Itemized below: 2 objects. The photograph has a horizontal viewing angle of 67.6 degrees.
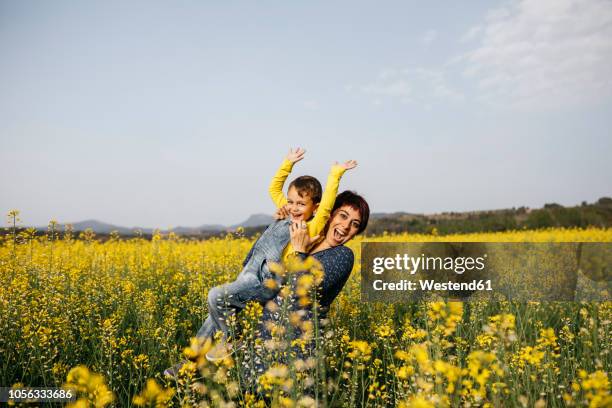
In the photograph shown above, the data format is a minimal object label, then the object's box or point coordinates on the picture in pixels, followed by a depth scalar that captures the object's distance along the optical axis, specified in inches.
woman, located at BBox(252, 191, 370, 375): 114.2
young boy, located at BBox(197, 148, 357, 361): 116.3
